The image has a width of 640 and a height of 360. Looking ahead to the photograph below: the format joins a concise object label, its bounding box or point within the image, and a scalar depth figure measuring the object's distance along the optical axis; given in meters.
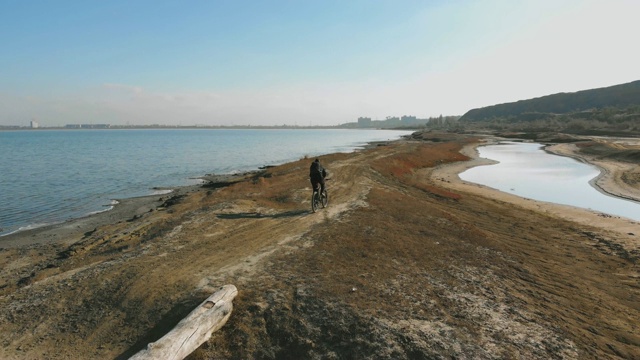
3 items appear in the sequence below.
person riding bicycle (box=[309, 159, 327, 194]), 17.48
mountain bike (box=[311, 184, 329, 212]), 18.09
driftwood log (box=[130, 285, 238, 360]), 6.87
